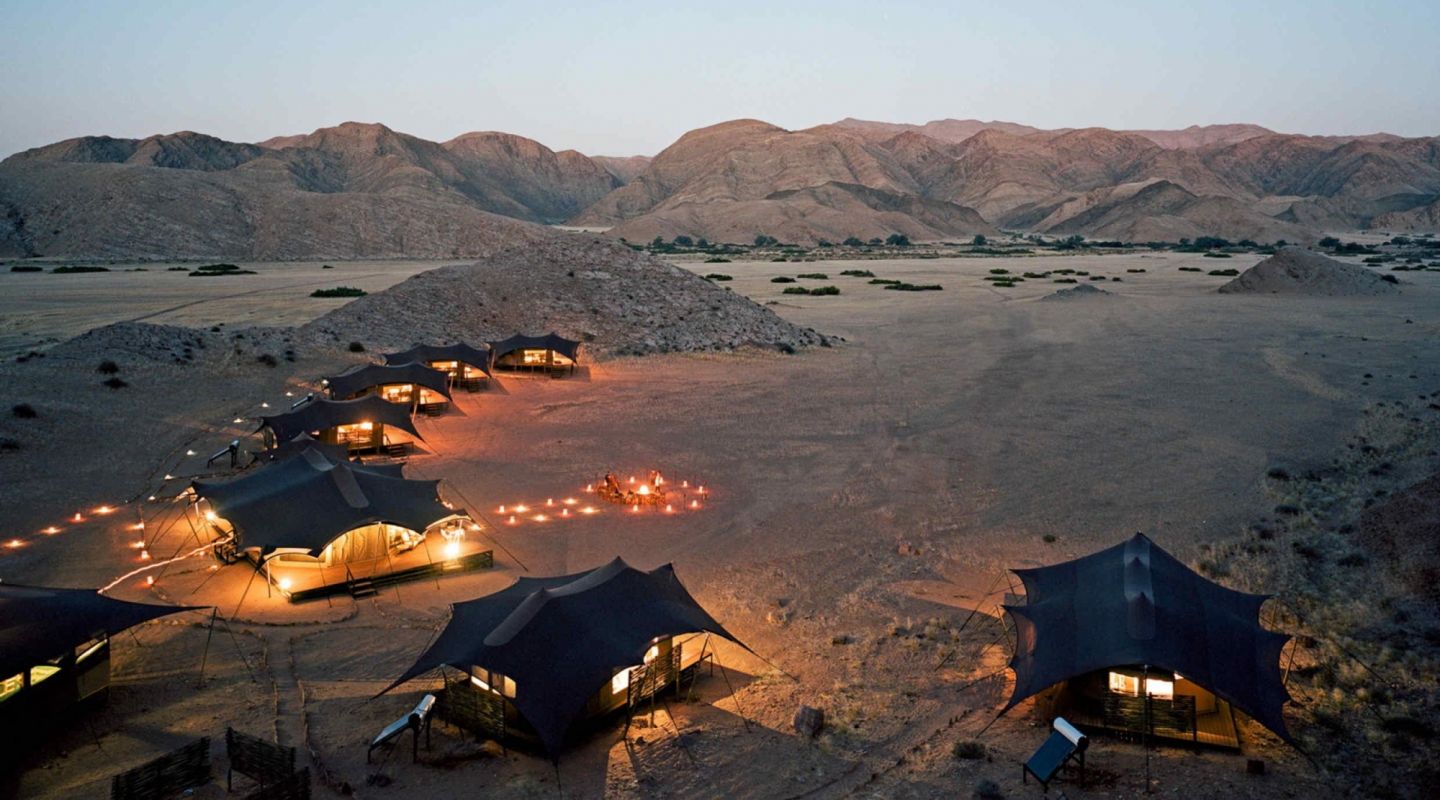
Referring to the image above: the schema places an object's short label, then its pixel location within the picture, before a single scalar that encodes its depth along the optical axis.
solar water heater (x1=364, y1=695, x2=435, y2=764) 11.28
